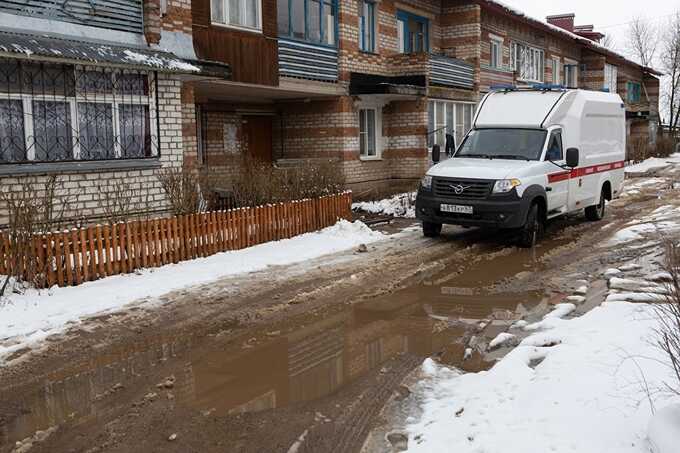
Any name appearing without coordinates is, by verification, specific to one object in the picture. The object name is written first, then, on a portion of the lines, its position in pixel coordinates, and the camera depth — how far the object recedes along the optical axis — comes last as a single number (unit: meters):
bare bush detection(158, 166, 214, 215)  10.64
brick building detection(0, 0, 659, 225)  10.95
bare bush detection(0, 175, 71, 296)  8.16
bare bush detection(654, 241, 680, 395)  3.92
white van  11.30
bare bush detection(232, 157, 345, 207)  12.16
